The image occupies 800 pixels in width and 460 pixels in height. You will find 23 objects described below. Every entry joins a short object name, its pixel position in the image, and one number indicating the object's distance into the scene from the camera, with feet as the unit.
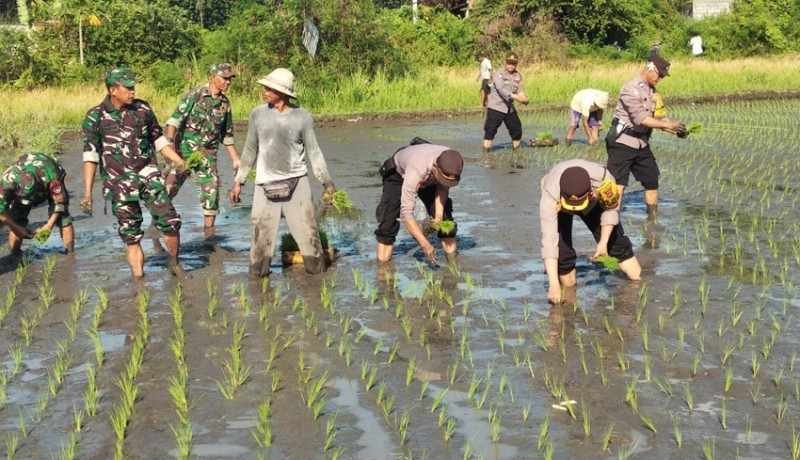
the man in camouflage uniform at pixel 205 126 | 31.58
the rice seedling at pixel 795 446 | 15.43
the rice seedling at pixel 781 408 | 16.97
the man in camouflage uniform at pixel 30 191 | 29.40
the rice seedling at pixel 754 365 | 19.23
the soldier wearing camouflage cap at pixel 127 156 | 26.08
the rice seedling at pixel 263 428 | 16.56
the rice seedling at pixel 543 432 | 16.26
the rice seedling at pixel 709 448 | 15.40
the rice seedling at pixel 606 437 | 16.03
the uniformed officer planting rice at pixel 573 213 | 21.42
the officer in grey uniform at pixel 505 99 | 52.31
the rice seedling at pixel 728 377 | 18.44
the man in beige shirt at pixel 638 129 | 32.50
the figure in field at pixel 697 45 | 119.55
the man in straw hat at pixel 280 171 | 26.78
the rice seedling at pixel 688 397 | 17.64
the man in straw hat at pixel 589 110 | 51.47
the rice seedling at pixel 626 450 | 15.58
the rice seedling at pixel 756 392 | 17.94
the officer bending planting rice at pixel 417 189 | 24.77
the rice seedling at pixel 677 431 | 16.09
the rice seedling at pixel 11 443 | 16.17
